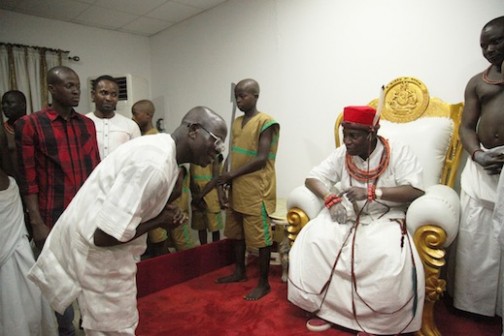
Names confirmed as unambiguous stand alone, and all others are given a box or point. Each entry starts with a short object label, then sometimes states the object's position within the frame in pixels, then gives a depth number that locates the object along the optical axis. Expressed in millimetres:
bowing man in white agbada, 953
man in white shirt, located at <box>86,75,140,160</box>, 2367
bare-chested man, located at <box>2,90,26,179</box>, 2502
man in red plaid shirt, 1559
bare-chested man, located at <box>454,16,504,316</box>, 1669
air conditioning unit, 3986
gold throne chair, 1554
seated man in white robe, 1509
